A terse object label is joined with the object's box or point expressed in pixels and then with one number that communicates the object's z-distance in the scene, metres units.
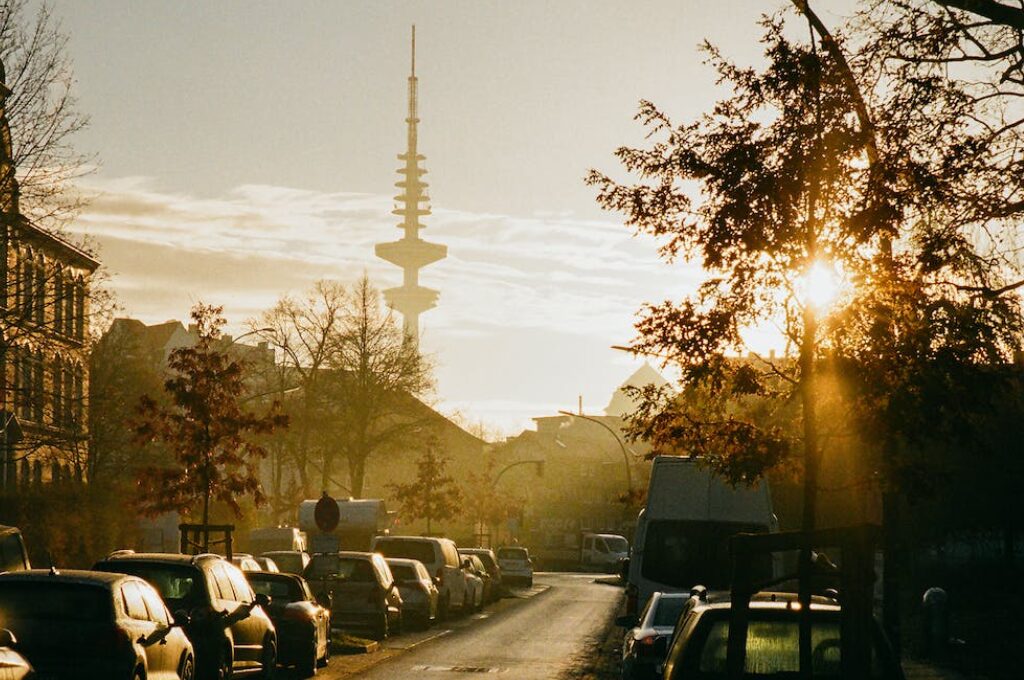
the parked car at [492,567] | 53.47
